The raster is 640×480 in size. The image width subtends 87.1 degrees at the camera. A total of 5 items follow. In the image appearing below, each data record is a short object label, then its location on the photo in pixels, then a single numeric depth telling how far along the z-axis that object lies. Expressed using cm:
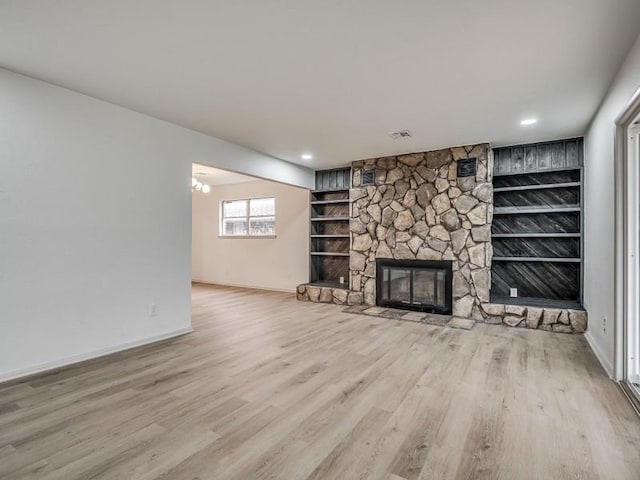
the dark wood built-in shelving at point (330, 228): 685
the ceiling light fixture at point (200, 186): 648
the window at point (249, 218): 799
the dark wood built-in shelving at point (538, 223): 480
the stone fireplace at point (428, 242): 498
